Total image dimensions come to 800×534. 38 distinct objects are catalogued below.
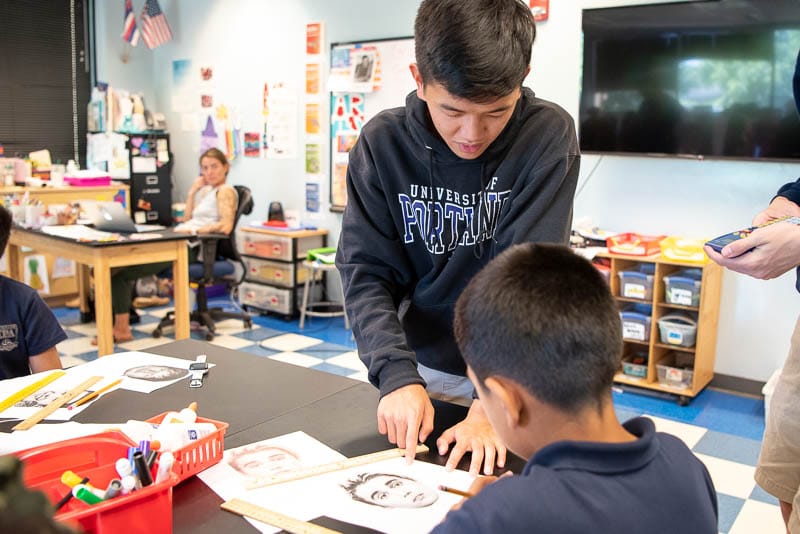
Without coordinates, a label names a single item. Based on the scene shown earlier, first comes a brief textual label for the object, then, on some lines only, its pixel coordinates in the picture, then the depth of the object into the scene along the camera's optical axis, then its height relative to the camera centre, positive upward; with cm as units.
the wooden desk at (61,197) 531 -31
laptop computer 418 -37
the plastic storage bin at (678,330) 348 -76
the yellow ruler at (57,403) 131 -48
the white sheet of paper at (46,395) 138 -48
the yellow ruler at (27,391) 142 -48
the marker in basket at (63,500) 86 -42
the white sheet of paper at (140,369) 156 -48
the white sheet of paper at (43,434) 123 -49
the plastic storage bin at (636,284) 358 -57
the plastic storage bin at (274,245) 512 -61
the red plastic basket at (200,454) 110 -46
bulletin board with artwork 477 +52
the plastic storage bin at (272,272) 511 -80
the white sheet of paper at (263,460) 111 -49
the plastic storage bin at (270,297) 509 -98
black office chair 465 -74
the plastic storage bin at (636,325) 361 -78
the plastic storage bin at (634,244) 359 -37
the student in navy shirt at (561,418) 74 -29
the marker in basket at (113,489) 92 -42
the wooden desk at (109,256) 379 -55
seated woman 448 -40
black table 127 -49
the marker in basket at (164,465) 98 -42
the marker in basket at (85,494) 89 -42
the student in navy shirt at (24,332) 196 -49
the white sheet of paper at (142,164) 604 -6
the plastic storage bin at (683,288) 343 -56
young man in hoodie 118 -6
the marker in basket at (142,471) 97 -42
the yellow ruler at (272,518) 97 -49
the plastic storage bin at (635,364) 366 -99
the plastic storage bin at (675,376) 353 -100
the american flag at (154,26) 618 +112
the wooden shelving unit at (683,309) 348 -73
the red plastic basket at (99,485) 88 -44
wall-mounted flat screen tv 330 +45
